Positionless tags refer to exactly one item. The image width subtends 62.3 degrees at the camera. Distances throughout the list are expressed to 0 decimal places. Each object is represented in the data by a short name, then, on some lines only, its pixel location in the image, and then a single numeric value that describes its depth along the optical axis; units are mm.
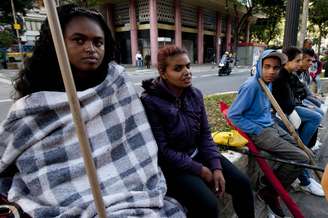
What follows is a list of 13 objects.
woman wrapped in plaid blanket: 1205
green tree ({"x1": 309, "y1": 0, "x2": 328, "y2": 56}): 16594
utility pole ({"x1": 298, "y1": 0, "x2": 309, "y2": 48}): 6461
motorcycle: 14378
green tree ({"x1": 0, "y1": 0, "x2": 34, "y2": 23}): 20891
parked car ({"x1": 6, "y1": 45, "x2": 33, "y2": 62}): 23391
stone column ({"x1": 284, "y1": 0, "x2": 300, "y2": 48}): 4168
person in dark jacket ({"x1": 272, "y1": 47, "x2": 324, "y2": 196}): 2804
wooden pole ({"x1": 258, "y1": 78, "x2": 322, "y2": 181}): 2401
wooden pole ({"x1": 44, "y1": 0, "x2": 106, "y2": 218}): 584
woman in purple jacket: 1593
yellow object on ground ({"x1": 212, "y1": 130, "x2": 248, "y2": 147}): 2189
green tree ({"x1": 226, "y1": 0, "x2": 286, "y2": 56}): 23009
